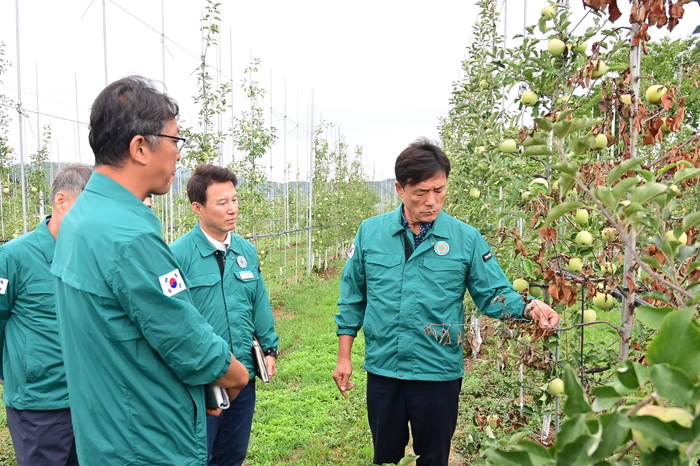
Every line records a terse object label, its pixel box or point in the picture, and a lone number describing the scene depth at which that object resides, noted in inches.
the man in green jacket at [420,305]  79.3
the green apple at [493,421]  78.8
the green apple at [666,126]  54.3
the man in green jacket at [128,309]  49.4
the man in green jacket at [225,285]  88.4
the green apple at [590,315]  69.6
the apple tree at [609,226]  19.4
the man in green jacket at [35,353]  76.7
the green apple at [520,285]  71.1
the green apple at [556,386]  64.1
